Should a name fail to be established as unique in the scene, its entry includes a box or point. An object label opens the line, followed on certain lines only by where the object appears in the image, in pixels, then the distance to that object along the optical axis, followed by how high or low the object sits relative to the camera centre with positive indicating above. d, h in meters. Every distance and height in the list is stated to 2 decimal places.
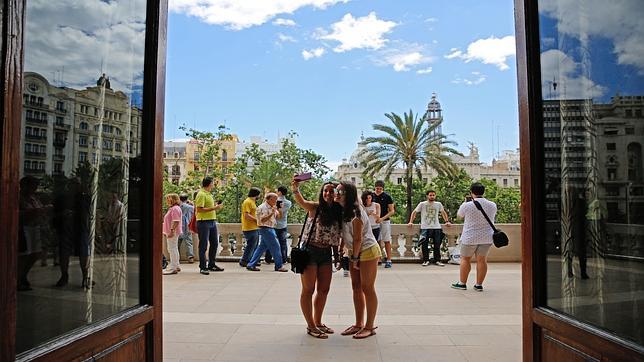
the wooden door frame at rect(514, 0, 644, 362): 2.94 +0.11
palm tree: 28.86 +3.39
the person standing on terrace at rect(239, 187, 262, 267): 9.85 -0.33
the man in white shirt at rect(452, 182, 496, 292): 7.39 -0.38
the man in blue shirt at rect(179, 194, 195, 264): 10.39 -0.31
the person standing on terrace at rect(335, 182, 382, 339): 4.93 -0.39
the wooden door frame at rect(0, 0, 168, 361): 1.85 +0.02
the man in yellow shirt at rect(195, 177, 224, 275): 9.21 -0.26
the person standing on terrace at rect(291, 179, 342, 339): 4.91 -0.37
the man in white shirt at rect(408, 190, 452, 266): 10.27 -0.32
